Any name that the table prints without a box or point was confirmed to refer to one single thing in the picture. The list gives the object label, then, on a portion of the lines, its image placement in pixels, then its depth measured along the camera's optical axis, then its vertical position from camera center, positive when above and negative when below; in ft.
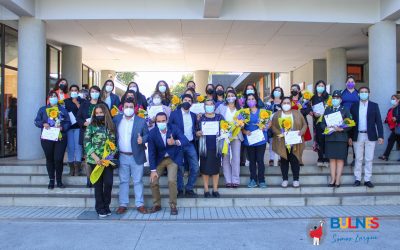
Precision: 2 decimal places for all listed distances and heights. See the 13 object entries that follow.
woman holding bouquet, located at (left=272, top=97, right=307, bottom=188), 25.00 -0.30
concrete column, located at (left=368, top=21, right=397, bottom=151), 33.17 +5.81
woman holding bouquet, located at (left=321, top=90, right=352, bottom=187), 24.58 -0.45
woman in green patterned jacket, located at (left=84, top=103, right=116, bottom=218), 21.01 -0.88
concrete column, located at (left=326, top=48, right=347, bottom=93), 44.21 +7.40
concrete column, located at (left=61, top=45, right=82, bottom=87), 43.50 +7.92
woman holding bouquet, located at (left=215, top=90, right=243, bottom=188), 24.95 -1.42
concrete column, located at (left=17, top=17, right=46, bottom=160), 31.71 +3.83
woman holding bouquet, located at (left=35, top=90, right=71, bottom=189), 23.91 +0.33
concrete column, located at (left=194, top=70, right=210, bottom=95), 60.00 +8.58
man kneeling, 21.89 -1.25
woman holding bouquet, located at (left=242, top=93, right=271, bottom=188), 24.80 -0.82
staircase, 24.04 -4.01
